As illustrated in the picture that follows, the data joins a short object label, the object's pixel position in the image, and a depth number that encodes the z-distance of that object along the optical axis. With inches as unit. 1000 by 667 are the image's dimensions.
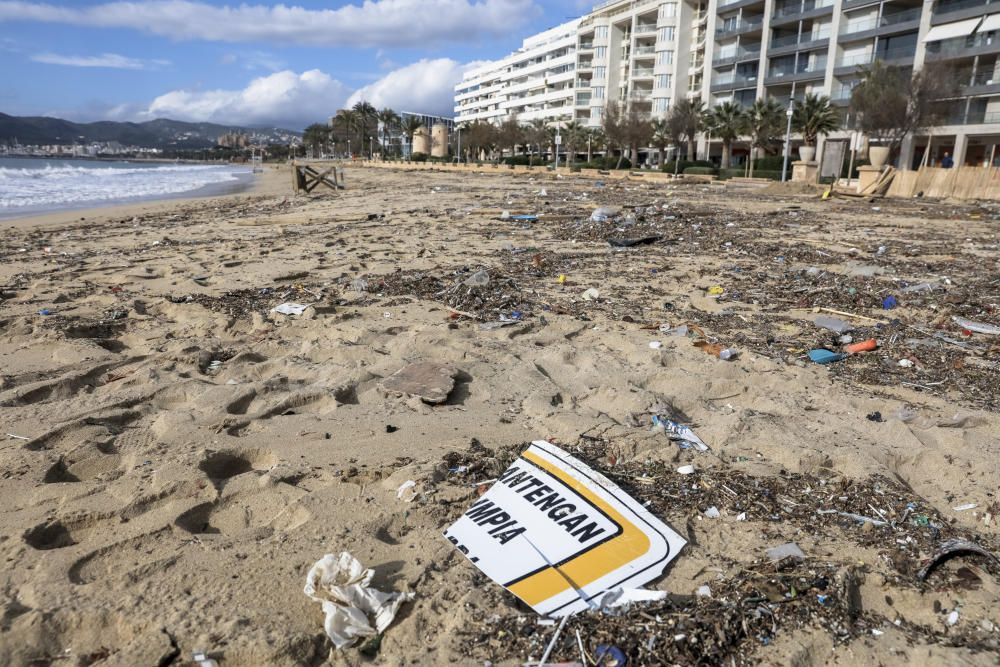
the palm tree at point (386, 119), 3499.0
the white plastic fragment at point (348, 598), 75.8
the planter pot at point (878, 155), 987.3
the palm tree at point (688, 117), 1818.4
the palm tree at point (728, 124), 1691.7
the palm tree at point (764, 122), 1620.3
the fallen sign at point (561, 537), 83.5
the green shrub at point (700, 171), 1439.3
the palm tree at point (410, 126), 3419.5
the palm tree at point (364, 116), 3444.9
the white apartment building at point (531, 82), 3093.0
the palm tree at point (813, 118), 1460.4
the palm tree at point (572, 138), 2281.0
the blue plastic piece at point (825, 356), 173.9
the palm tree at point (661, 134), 1894.7
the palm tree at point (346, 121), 3617.6
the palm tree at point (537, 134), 2514.8
